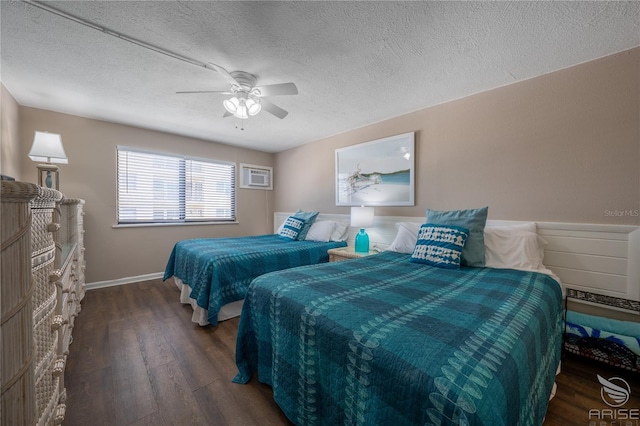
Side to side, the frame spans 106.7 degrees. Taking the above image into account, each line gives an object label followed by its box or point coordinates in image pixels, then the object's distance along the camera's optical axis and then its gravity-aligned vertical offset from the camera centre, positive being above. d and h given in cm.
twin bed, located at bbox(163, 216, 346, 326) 228 -62
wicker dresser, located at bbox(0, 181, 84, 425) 60 -30
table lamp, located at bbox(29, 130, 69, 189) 236 +54
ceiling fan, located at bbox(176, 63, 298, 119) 196 +99
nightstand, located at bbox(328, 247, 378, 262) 273 -53
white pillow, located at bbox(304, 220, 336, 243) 355 -33
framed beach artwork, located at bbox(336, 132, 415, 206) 297 +51
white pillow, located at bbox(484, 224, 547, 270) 187 -31
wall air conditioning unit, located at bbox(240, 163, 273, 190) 471 +66
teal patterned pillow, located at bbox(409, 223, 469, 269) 187 -30
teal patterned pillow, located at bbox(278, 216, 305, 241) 365 -30
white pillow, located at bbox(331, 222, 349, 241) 359 -36
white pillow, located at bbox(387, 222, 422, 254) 237 -29
